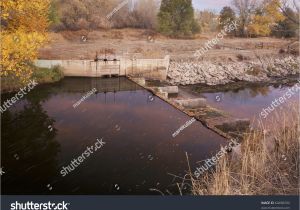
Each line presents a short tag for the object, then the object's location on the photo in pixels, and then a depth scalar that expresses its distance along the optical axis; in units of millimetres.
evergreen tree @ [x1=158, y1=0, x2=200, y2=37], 33094
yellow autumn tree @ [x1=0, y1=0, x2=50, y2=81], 9055
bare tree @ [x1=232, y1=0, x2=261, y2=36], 37969
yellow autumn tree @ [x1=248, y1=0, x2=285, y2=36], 38097
